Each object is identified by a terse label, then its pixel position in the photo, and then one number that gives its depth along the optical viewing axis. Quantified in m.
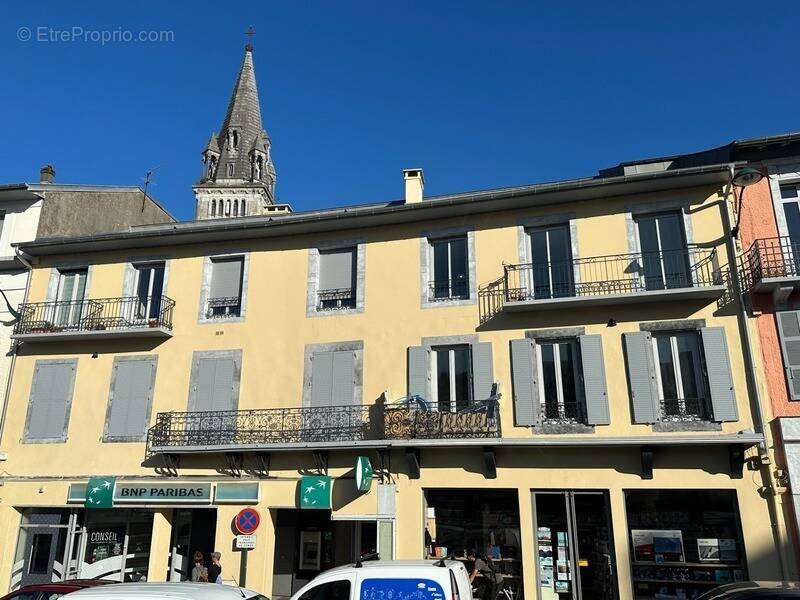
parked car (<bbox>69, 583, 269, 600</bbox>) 6.18
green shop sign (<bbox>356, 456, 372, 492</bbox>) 13.29
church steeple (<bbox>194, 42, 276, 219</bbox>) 63.15
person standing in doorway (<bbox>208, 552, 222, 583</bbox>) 12.59
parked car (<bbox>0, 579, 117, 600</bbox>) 9.08
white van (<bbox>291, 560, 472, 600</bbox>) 7.58
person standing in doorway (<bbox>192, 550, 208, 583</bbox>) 13.29
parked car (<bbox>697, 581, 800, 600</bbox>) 6.62
